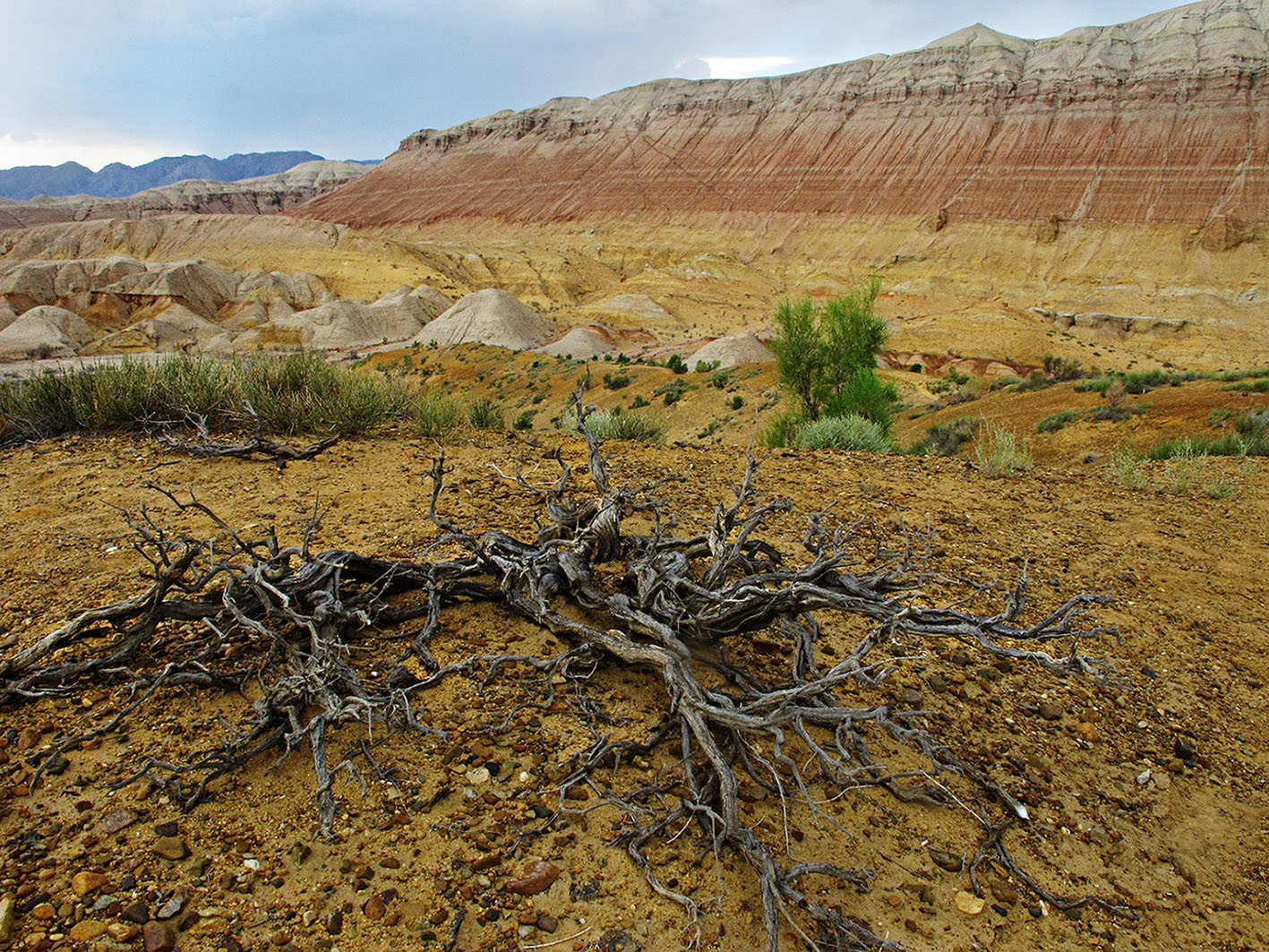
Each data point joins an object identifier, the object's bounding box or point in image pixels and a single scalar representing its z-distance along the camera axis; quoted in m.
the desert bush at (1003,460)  7.03
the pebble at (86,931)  2.02
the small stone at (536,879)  2.34
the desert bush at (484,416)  9.47
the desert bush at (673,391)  22.31
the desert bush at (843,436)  8.82
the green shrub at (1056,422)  12.59
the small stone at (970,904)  2.47
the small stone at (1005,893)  2.53
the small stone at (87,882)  2.16
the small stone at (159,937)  2.02
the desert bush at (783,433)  13.13
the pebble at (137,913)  2.09
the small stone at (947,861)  2.62
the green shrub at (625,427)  8.39
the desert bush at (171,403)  7.09
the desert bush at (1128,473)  6.73
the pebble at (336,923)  2.16
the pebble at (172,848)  2.29
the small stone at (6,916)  2.01
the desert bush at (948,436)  12.54
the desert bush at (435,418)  7.55
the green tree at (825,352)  15.40
